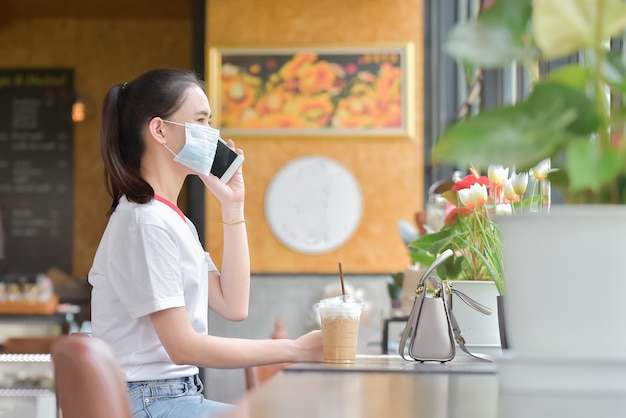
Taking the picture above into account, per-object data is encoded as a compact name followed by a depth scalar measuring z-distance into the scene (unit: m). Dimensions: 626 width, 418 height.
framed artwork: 6.55
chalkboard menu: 9.58
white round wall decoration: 6.53
